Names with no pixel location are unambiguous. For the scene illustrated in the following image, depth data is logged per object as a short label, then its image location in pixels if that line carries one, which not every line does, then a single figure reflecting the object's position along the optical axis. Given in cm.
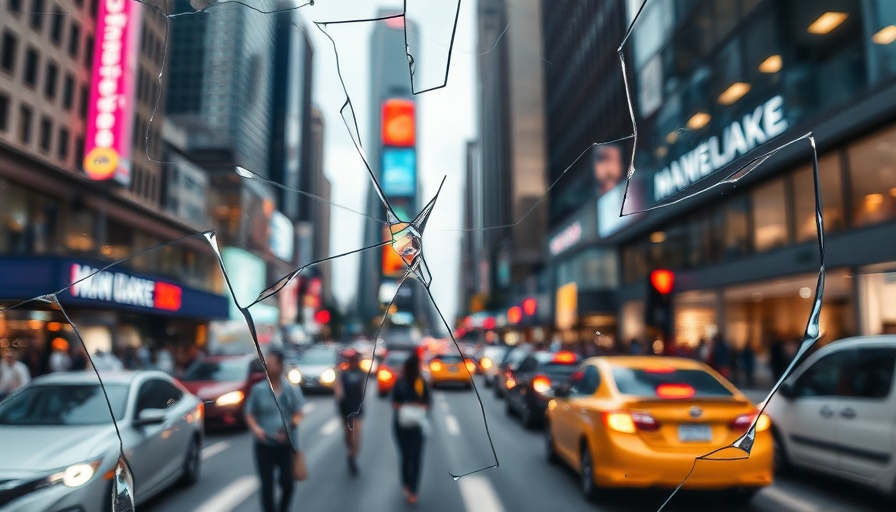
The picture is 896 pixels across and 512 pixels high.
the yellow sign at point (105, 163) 540
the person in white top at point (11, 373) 854
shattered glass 254
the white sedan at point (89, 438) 330
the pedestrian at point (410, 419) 491
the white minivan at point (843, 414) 445
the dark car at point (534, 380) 812
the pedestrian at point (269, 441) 392
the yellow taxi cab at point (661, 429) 374
